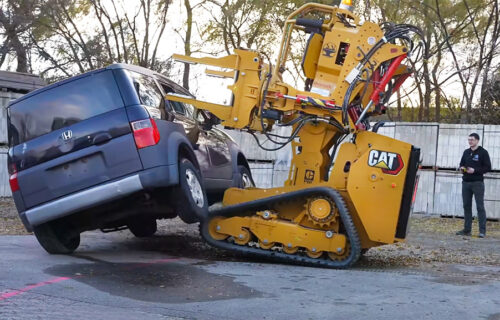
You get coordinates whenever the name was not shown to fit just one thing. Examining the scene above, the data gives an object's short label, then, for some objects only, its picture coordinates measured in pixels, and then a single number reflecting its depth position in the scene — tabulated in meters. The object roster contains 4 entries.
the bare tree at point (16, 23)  25.45
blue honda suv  7.39
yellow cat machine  7.73
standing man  12.43
